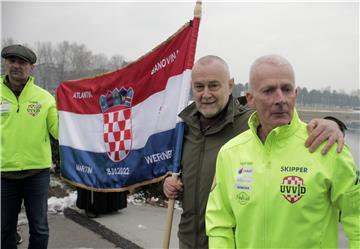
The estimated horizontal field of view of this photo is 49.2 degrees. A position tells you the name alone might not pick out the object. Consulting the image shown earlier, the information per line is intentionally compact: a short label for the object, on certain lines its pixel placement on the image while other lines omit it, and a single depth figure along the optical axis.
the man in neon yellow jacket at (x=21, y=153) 3.98
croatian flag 3.27
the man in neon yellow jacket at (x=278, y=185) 1.78
